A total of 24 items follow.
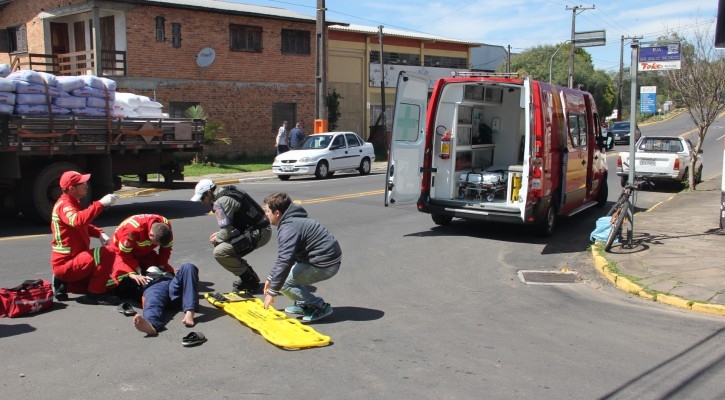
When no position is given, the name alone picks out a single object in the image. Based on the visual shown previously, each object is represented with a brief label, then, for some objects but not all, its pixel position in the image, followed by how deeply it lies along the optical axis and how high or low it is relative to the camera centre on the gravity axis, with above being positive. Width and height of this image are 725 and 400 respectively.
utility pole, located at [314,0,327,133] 25.12 +1.81
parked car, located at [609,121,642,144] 43.22 -0.39
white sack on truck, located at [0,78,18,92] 10.88 +0.65
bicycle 9.73 -1.28
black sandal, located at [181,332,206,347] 5.61 -1.77
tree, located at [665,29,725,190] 16.23 +1.06
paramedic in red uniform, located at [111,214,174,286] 6.72 -1.20
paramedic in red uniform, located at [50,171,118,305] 6.73 -1.27
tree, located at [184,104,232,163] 23.16 -0.11
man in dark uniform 7.10 -1.05
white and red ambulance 10.41 -0.41
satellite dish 26.82 +2.73
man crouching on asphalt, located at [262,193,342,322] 6.03 -1.15
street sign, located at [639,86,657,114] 29.98 +1.36
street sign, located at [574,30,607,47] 41.38 +5.42
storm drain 8.47 -1.93
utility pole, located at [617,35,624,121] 55.31 +4.70
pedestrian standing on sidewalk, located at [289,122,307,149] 24.61 -0.36
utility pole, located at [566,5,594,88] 43.30 +6.18
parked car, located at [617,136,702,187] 19.14 -0.92
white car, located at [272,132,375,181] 21.47 -0.99
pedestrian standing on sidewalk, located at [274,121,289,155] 25.14 -0.50
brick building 25.11 +2.97
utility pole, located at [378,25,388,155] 34.66 +1.96
